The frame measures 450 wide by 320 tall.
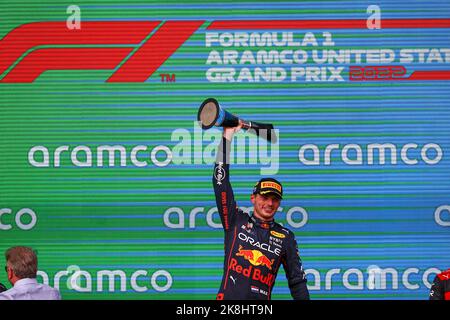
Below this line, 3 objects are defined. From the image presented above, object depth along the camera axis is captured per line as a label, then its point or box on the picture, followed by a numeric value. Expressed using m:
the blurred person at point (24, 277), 11.09
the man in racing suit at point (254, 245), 13.15
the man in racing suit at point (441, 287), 12.63
